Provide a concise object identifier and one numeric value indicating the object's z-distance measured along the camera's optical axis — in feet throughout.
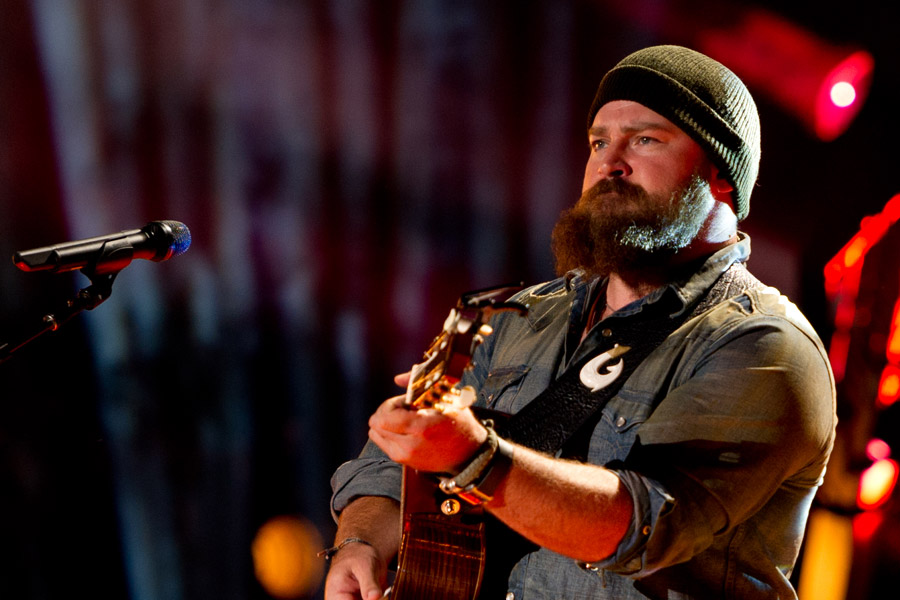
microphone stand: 15.19
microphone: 15.09
